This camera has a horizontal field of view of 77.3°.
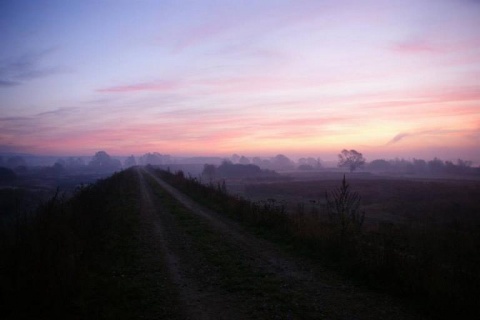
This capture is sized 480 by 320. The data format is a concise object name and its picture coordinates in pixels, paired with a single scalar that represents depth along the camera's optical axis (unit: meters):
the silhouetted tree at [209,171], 104.43
